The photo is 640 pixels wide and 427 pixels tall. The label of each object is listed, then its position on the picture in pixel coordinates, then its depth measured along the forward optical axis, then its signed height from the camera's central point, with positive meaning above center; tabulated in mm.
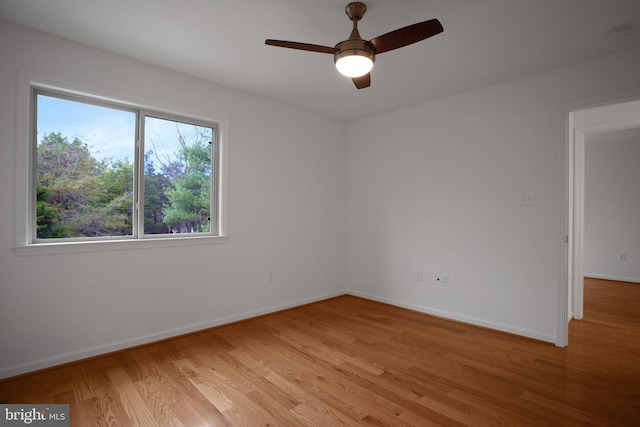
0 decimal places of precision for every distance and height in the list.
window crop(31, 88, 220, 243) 2568 +378
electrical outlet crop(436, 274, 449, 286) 3730 -756
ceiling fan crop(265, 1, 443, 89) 1846 +1025
